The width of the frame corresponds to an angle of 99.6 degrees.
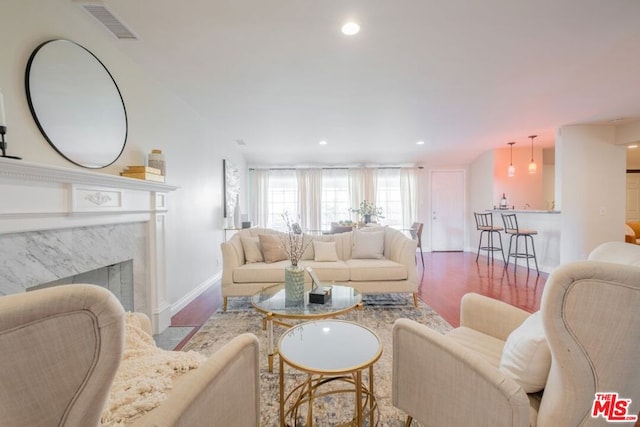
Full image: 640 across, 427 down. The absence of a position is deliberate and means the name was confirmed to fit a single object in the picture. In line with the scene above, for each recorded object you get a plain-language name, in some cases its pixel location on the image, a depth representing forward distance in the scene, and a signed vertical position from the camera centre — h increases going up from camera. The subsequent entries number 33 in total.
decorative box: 2.11 -0.68
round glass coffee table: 1.90 -0.73
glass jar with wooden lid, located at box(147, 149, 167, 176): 2.49 +0.47
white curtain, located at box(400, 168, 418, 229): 6.94 +0.38
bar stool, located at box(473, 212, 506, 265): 5.20 -0.38
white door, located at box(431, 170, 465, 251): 6.95 -0.04
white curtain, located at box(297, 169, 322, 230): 6.89 +0.35
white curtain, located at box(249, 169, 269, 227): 6.89 +0.37
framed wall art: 4.74 +0.46
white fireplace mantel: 1.35 +0.05
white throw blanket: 0.81 -0.59
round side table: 1.29 -0.75
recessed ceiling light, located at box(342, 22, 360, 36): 1.89 +1.30
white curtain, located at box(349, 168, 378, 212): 6.92 +0.62
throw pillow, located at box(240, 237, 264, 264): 3.34 -0.49
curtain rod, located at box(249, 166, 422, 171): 6.90 +1.07
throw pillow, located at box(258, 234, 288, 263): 3.33 -0.48
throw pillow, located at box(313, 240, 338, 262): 3.44 -0.54
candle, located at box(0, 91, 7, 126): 1.23 +0.45
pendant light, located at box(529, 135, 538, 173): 5.45 +0.82
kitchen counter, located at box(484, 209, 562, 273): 4.58 -0.46
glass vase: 2.18 -0.60
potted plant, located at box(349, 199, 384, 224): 5.87 -0.02
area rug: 1.54 -1.15
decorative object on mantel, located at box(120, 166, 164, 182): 2.23 +0.33
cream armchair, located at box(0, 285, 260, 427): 0.47 -0.27
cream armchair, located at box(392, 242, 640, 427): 0.79 -0.54
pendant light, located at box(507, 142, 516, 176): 5.57 +0.78
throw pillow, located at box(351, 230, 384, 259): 3.53 -0.47
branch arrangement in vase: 3.36 -0.42
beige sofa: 3.04 -0.71
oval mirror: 1.56 +0.72
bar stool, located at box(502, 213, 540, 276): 4.54 -0.43
